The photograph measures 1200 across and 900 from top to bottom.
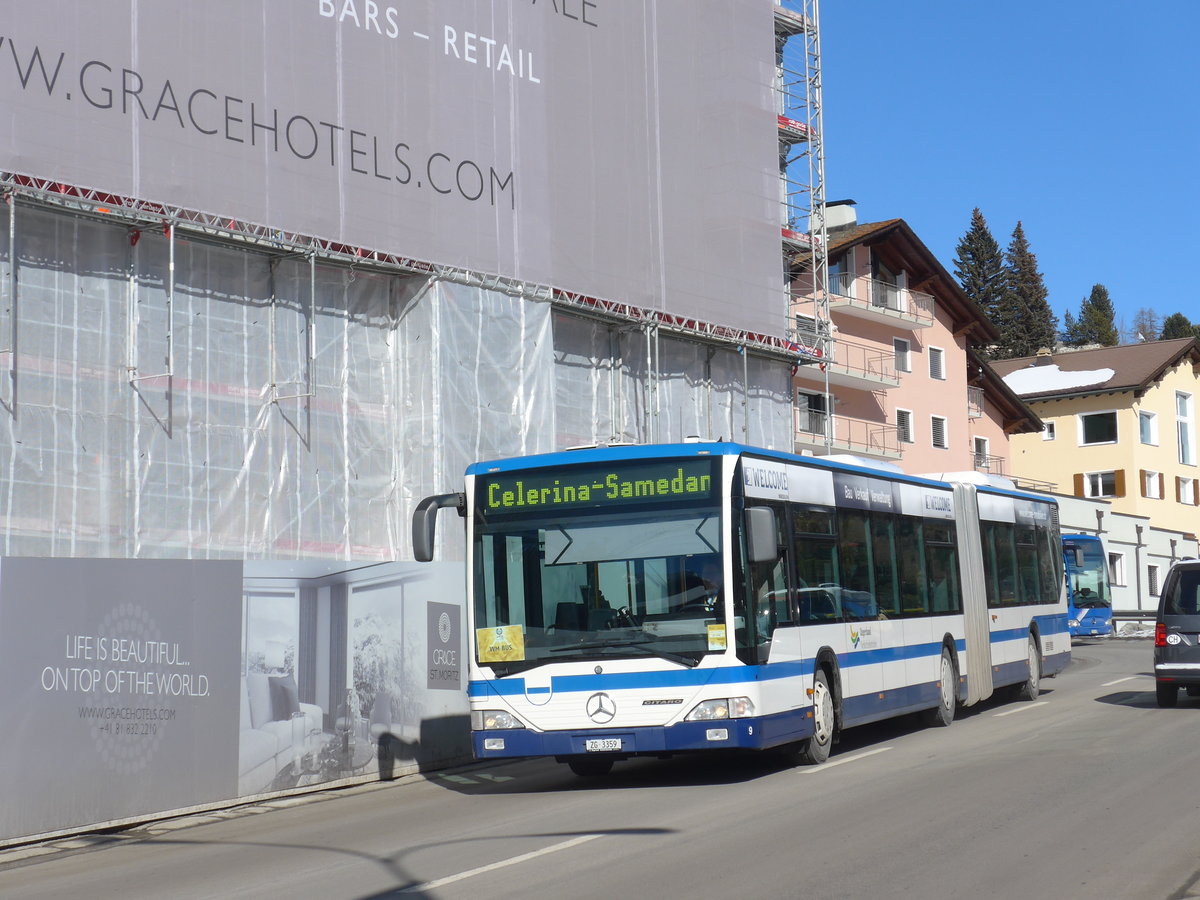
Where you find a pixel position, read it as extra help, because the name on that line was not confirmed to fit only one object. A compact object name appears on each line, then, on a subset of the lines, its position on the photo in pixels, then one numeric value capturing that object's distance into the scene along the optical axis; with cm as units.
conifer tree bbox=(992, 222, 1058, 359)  11756
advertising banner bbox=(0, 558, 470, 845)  1201
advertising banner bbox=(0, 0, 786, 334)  1903
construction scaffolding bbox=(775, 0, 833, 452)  3409
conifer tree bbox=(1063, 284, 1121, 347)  15575
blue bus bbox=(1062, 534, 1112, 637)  4388
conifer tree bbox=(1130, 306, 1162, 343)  17575
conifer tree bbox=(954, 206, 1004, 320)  11938
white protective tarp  1845
